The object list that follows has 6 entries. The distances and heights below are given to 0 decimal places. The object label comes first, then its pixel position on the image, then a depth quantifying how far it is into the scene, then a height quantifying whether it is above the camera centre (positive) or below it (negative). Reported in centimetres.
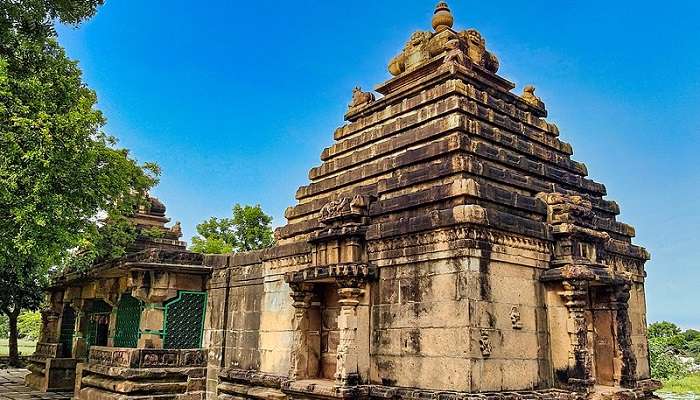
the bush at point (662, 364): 2719 -122
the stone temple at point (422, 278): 825 +90
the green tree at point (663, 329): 4616 +79
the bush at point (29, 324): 5325 -26
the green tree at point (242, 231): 3731 +628
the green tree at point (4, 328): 6038 -83
